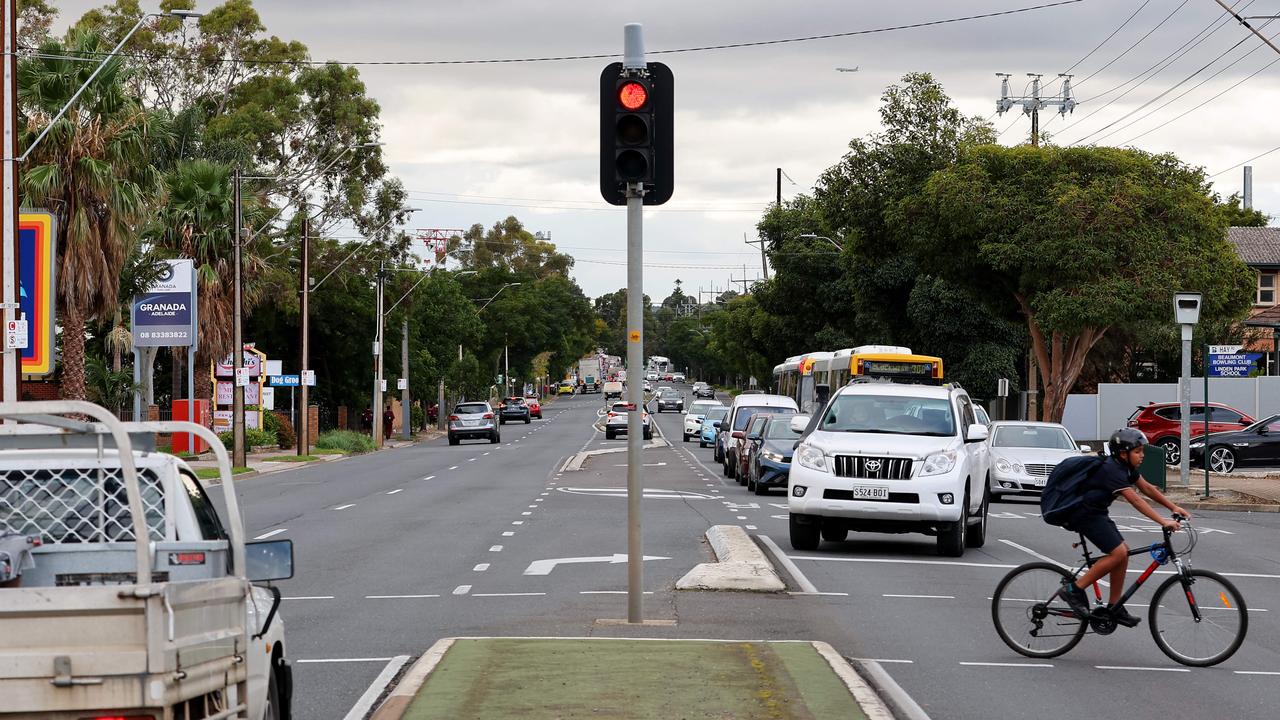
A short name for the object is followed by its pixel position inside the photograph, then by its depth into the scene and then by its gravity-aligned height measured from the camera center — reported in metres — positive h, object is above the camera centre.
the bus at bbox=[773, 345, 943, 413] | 40.84 +0.08
